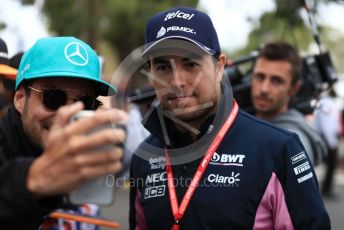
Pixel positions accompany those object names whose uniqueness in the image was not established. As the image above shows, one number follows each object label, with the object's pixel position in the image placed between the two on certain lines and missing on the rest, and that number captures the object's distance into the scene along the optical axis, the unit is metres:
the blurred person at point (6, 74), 3.80
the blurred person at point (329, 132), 9.76
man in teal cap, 1.57
